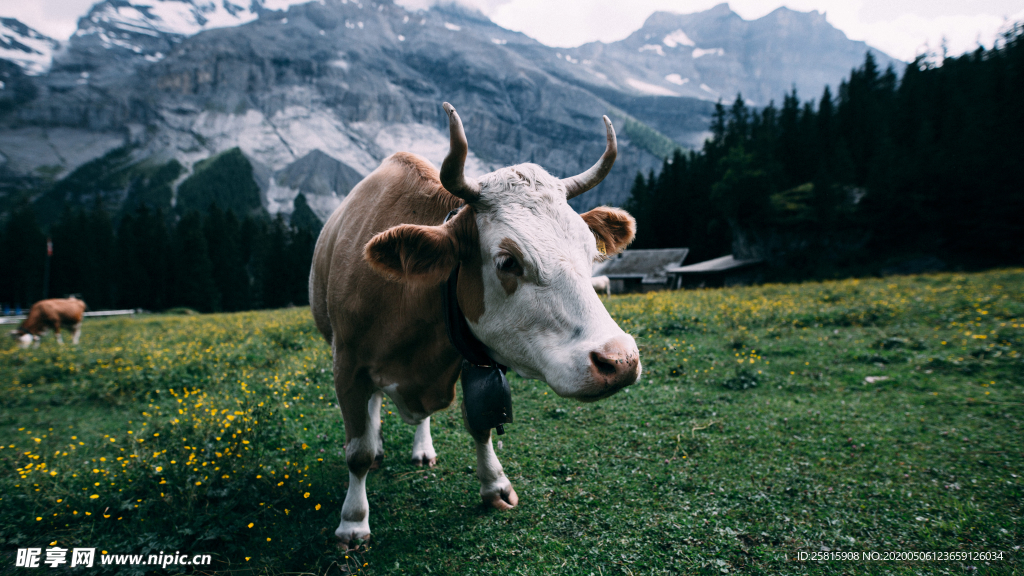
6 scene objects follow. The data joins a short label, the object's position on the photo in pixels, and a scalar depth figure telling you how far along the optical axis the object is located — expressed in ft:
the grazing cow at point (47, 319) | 54.39
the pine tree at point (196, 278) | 173.27
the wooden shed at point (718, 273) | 145.69
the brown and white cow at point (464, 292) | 7.83
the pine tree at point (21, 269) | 172.35
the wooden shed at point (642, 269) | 165.99
